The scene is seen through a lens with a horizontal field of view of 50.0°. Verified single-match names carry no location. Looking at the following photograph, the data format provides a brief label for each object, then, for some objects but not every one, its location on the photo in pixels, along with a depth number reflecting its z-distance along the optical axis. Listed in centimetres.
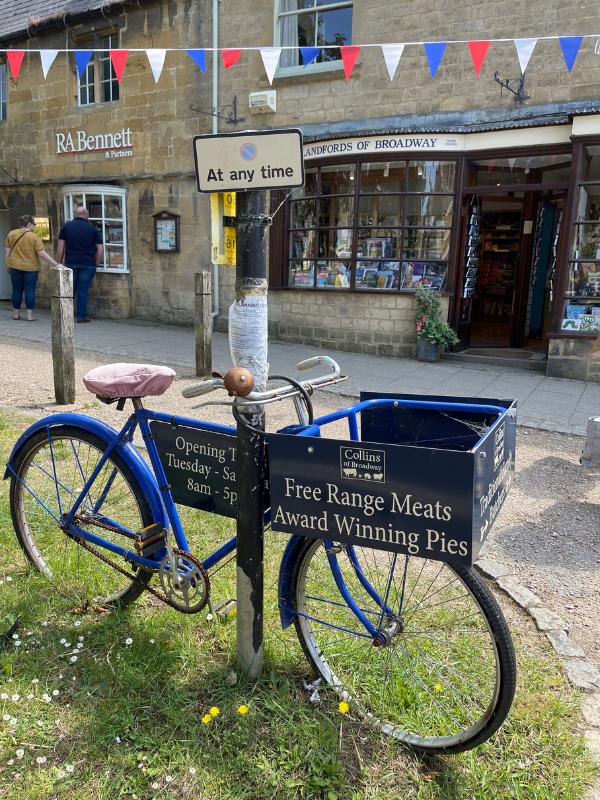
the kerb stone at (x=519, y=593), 300
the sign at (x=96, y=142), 1222
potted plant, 905
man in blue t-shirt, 1155
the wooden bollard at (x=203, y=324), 727
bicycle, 218
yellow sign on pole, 238
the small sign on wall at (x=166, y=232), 1179
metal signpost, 208
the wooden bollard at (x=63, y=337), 605
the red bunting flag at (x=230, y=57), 897
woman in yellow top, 1116
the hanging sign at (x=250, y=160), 205
